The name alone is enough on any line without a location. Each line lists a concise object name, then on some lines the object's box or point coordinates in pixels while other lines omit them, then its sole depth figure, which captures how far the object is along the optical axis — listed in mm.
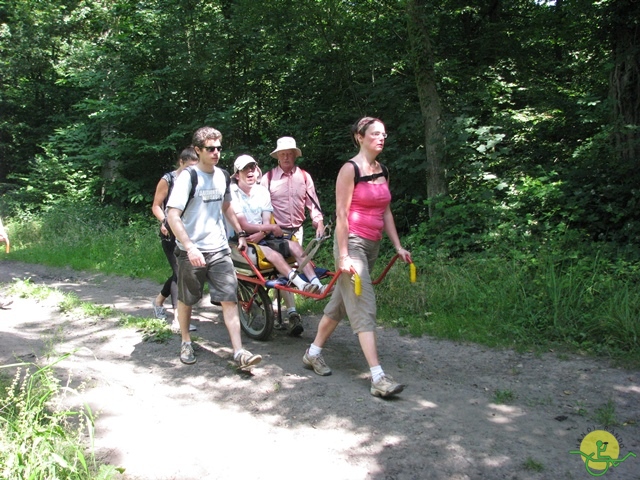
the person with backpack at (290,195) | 6234
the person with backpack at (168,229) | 5910
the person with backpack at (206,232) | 4805
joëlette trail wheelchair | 5555
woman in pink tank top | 4461
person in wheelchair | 5723
